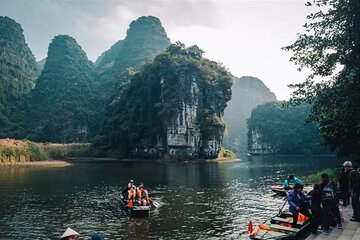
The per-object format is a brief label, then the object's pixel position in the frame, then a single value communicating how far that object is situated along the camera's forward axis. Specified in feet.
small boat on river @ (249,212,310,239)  50.01
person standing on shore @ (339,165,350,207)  58.70
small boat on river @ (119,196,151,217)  77.41
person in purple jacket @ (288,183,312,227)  51.70
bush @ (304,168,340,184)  106.24
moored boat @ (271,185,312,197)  107.84
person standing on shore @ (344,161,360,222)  48.62
